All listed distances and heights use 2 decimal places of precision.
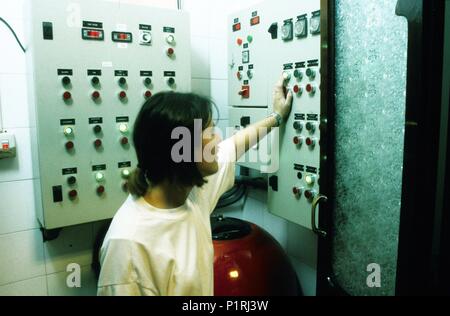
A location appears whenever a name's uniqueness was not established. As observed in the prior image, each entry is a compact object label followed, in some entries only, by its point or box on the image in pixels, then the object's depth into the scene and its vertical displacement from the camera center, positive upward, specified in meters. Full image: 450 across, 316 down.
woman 1.11 -0.31
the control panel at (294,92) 1.72 +0.10
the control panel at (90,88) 1.91 +0.15
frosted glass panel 1.24 -0.10
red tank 1.89 -0.78
